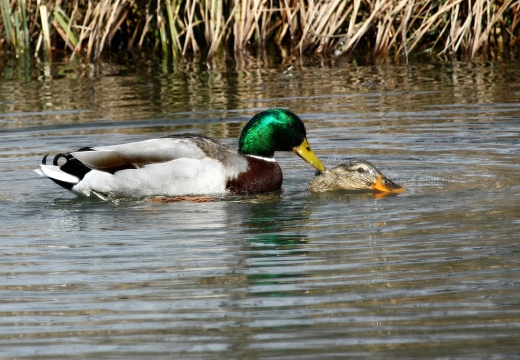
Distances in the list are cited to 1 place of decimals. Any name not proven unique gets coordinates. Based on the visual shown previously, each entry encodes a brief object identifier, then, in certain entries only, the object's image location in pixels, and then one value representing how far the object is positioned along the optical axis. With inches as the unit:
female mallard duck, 608.4
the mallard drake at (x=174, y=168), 613.9
